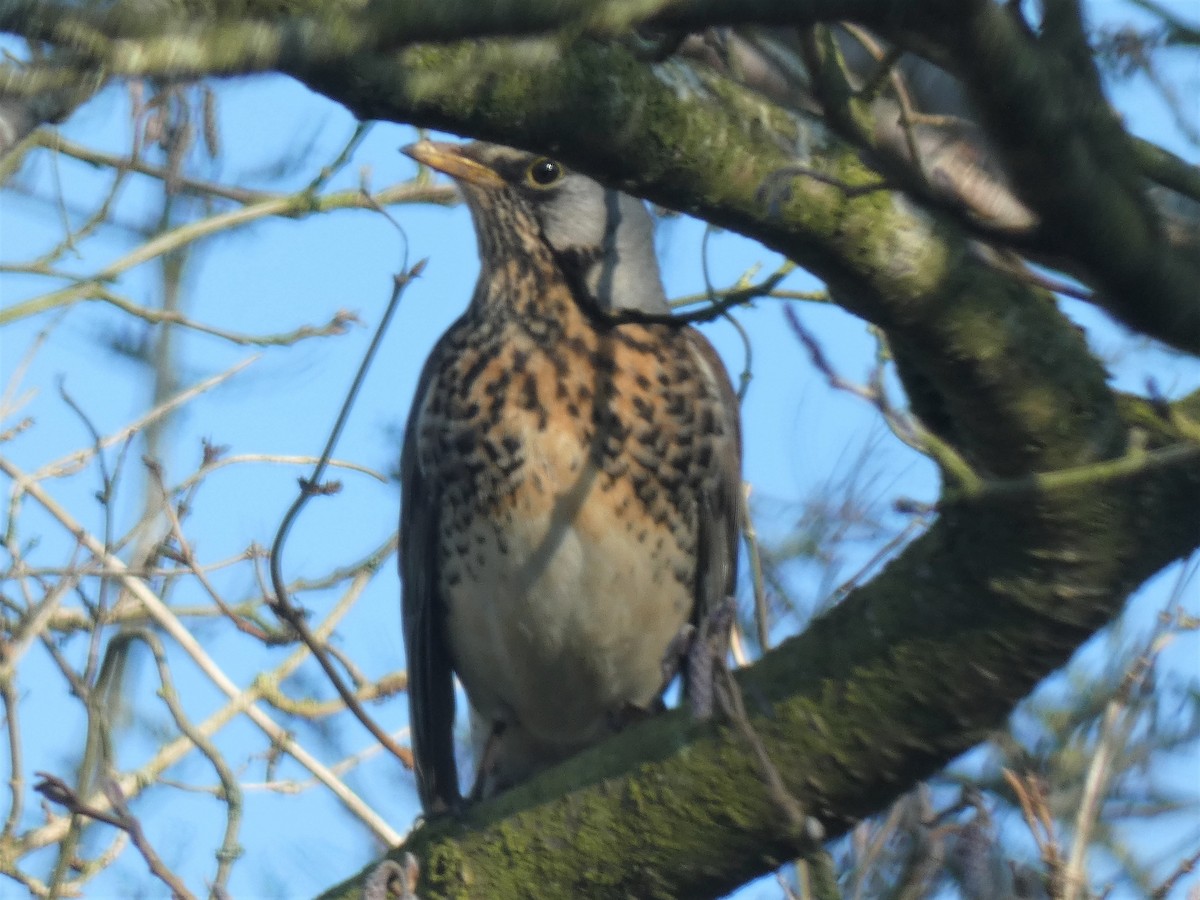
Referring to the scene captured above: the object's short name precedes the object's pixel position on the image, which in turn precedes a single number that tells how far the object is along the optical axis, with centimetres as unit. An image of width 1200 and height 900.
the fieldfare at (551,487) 837
